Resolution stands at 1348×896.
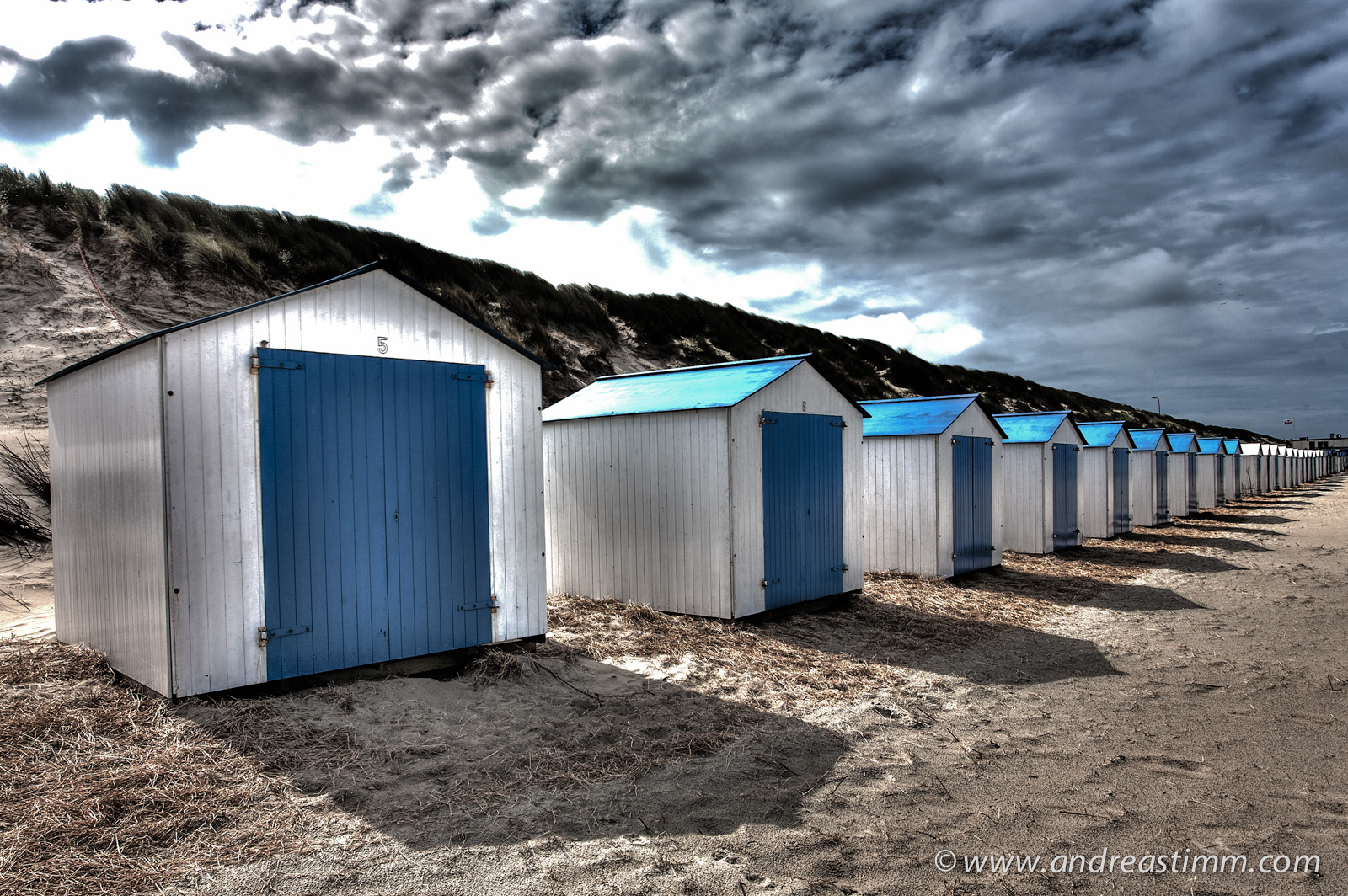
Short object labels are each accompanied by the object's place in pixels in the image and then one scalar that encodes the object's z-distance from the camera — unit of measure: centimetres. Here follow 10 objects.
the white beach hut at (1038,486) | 1695
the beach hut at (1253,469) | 4272
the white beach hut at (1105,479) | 1978
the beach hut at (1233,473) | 3759
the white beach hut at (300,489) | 570
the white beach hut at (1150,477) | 2373
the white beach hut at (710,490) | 941
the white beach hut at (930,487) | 1319
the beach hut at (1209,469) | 3123
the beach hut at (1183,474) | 2764
